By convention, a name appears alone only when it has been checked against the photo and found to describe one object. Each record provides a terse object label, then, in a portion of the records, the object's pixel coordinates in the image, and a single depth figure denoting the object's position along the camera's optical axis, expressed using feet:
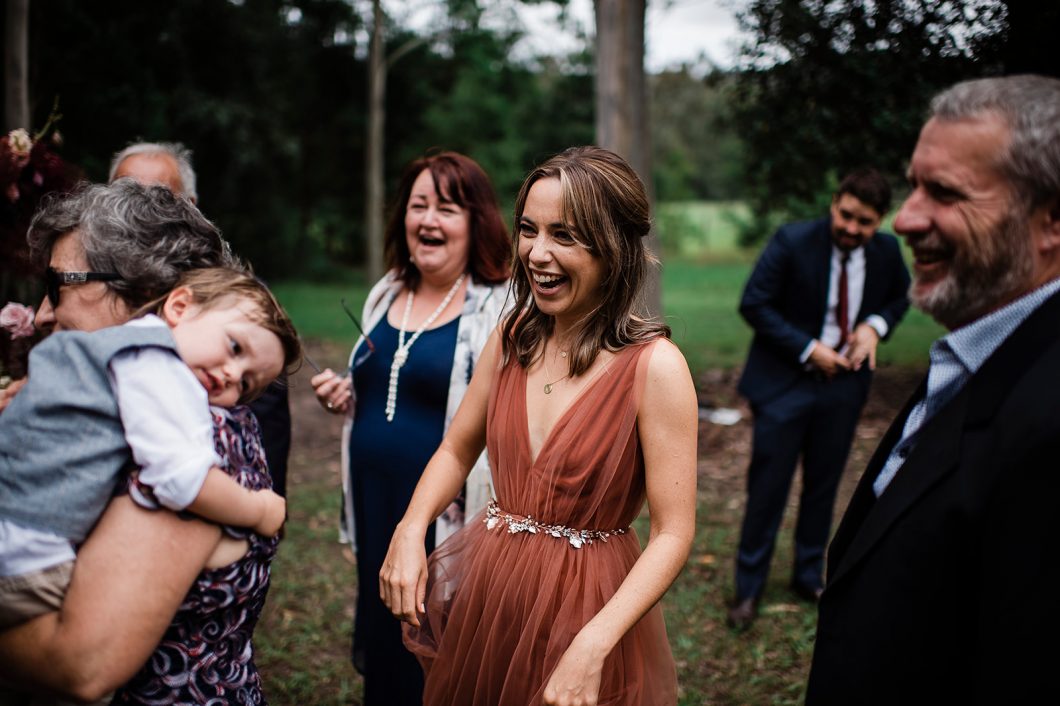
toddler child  5.37
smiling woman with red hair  11.57
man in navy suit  16.46
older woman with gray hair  5.47
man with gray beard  4.33
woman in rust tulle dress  7.41
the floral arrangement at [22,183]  9.98
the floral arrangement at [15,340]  9.14
